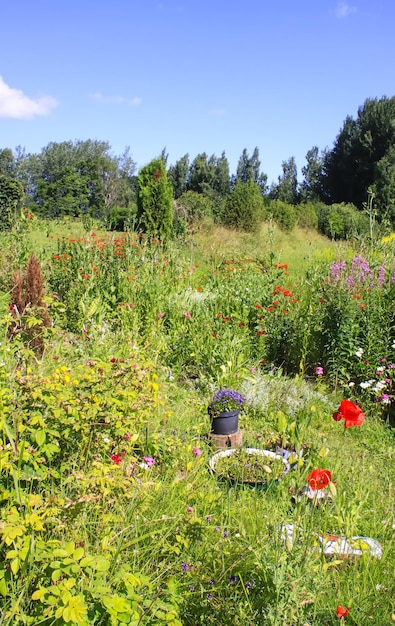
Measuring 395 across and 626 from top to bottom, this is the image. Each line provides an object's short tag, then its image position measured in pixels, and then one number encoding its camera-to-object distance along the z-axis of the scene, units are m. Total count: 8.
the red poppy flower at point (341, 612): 1.29
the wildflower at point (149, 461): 2.36
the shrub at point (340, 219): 18.54
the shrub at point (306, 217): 20.64
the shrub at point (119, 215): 19.71
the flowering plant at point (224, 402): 3.46
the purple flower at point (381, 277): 4.83
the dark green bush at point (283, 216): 18.03
